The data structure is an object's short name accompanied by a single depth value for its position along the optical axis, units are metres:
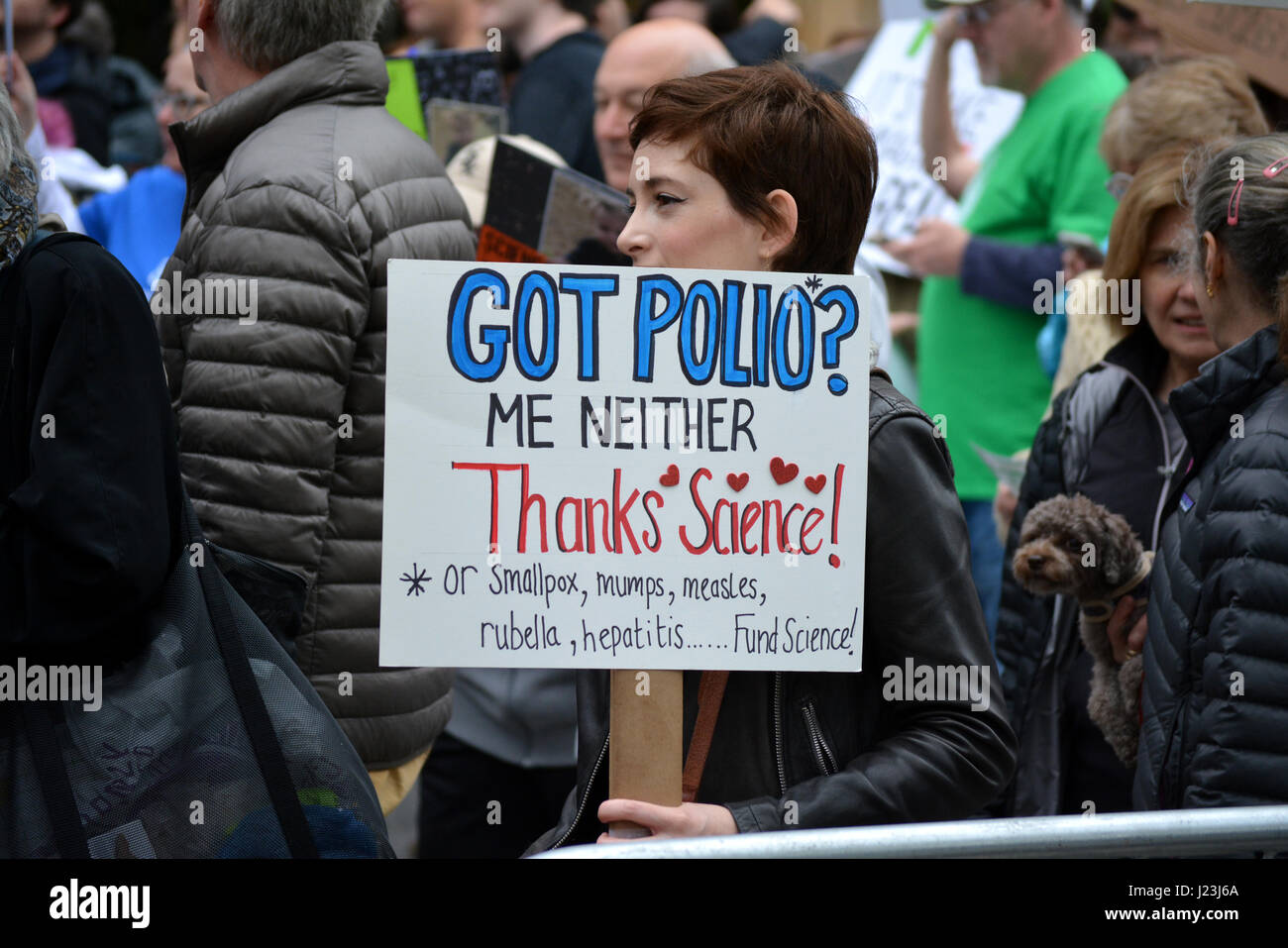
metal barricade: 3.72
